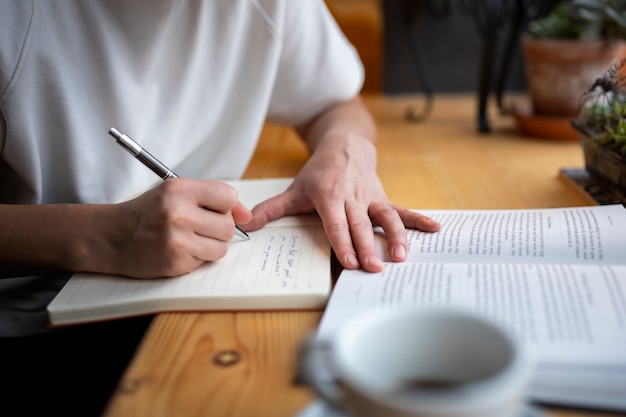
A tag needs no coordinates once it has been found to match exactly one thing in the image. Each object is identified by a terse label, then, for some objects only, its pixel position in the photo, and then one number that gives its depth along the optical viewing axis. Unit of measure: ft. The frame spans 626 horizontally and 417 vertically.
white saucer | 1.21
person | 2.02
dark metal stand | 4.34
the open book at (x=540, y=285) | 1.40
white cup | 1.00
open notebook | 1.82
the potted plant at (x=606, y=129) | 2.61
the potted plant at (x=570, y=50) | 3.82
